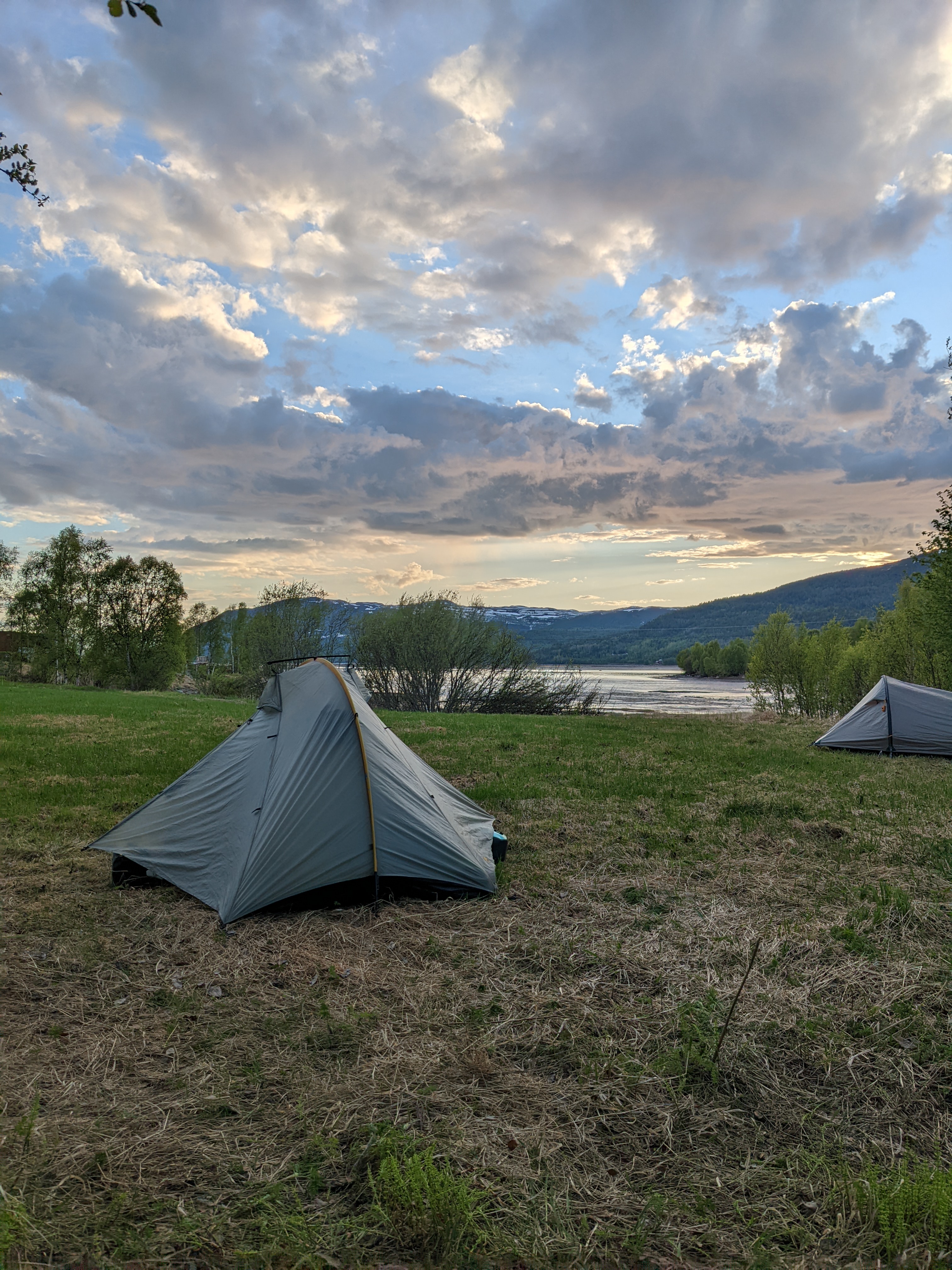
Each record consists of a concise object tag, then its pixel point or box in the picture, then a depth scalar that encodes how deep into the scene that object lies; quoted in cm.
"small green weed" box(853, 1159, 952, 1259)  278
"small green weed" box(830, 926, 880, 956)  552
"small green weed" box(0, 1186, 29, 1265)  266
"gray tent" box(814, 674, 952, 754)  1586
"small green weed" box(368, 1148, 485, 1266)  280
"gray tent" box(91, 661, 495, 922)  640
